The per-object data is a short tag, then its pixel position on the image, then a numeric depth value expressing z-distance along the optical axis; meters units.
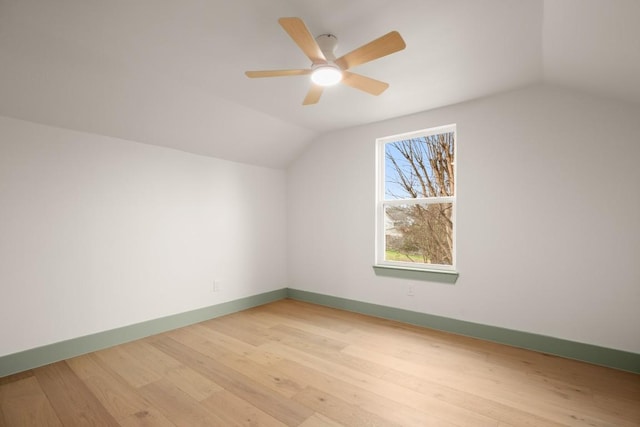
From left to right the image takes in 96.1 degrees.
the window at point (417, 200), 3.22
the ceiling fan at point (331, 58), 1.50
